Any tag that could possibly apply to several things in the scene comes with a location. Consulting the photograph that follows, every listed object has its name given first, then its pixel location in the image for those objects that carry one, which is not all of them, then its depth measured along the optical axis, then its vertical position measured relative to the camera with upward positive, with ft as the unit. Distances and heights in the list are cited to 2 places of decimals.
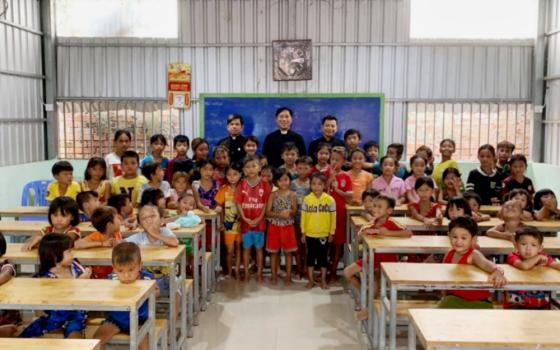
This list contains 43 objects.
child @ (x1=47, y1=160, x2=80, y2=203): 15.42 -1.57
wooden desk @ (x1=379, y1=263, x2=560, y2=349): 8.39 -2.34
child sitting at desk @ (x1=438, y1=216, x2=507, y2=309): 8.86 -2.28
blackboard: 24.70 +0.96
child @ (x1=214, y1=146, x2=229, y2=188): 16.99 -1.01
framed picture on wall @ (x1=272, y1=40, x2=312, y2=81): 24.58 +3.45
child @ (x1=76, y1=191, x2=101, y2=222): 13.20 -1.76
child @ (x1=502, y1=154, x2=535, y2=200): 16.40 -1.37
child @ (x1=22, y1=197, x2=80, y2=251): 11.21 -1.80
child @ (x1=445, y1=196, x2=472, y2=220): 13.12 -1.84
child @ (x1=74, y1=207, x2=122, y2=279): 10.89 -2.01
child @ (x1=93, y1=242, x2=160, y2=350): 8.66 -2.43
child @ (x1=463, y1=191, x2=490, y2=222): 14.09 -1.91
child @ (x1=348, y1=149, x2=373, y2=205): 16.72 -1.40
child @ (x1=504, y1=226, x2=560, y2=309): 9.25 -2.22
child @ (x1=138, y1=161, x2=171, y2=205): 15.33 -1.37
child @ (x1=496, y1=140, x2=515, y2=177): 19.48 -0.70
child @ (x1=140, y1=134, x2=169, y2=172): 18.19 -0.60
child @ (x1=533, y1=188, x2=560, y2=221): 14.23 -2.00
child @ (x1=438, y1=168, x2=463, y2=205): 16.26 -1.50
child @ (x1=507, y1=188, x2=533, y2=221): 14.01 -1.77
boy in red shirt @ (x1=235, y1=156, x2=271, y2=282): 15.81 -2.08
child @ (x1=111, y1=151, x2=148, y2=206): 15.58 -1.45
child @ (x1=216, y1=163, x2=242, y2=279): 16.20 -2.49
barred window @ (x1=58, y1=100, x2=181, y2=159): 25.48 +0.35
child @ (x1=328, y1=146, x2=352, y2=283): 16.35 -2.14
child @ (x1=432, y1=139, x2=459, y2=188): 19.10 -1.03
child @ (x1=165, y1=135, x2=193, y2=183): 17.74 -1.02
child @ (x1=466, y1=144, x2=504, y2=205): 17.24 -1.51
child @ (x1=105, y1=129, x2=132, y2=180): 17.93 -0.82
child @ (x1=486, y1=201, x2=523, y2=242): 12.26 -2.01
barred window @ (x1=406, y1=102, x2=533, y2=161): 25.07 +0.45
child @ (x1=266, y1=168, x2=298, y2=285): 15.72 -2.48
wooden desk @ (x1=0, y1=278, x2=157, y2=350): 7.32 -2.34
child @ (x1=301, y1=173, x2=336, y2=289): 15.26 -2.38
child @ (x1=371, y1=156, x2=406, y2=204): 16.29 -1.55
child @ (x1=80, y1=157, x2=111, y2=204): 15.42 -1.42
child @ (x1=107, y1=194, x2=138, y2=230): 12.96 -1.86
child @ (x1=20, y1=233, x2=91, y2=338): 8.57 -2.48
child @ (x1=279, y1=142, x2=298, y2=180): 17.22 -0.83
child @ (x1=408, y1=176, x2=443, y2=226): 14.47 -1.95
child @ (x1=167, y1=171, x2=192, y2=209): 15.34 -1.58
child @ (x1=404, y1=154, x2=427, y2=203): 16.33 -1.31
